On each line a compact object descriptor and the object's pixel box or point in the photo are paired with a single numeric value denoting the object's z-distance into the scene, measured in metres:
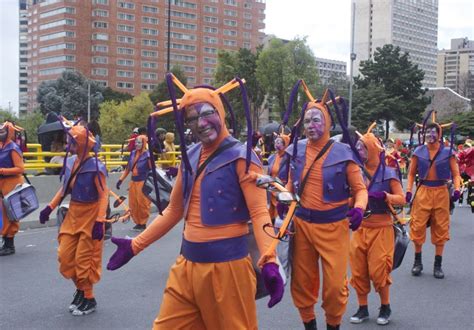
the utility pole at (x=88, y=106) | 65.62
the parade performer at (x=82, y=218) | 6.10
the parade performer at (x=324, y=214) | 4.98
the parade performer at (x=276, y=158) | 9.81
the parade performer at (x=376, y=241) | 6.05
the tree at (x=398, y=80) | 43.41
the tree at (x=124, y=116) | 52.75
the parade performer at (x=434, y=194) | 8.41
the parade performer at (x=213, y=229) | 3.57
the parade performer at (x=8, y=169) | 9.29
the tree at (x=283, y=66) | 58.25
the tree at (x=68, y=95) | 70.12
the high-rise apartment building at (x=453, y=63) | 142.12
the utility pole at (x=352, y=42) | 31.88
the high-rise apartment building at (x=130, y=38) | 103.06
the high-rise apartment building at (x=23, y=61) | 126.97
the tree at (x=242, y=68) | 61.31
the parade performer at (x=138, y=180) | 12.05
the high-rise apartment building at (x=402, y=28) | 122.69
